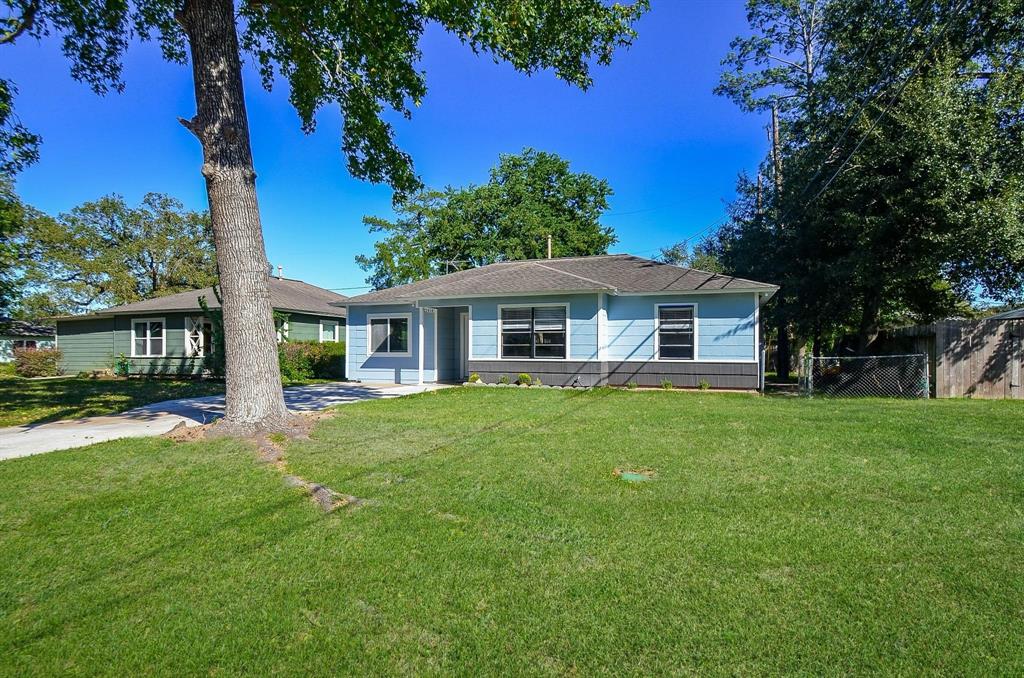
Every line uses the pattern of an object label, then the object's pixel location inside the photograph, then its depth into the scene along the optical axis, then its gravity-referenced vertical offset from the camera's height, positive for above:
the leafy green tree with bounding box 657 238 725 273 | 34.16 +5.93
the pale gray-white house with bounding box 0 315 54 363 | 29.08 +0.30
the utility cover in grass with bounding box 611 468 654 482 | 4.84 -1.31
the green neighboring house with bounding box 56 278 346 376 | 19.70 +0.47
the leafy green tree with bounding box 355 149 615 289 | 30.23 +6.94
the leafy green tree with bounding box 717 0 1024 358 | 11.45 +4.20
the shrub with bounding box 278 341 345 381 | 18.06 -0.63
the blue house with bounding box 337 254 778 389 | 13.24 +0.37
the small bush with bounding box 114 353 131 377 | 20.41 -0.89
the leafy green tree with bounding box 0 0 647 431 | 7.20 +4.82
